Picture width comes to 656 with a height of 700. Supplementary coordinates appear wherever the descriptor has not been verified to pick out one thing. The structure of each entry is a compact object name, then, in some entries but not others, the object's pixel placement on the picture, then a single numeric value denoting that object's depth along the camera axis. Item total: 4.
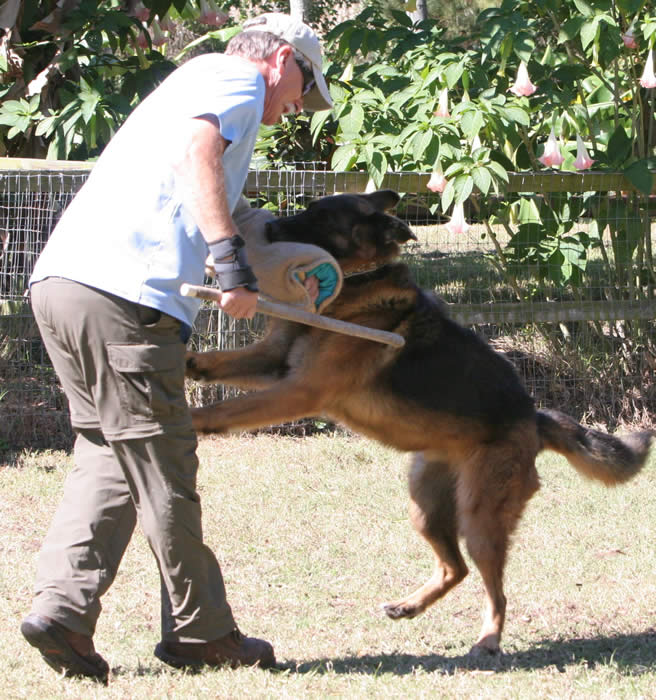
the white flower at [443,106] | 12.80
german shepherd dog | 7.94
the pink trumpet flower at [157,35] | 15.54
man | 5.73
